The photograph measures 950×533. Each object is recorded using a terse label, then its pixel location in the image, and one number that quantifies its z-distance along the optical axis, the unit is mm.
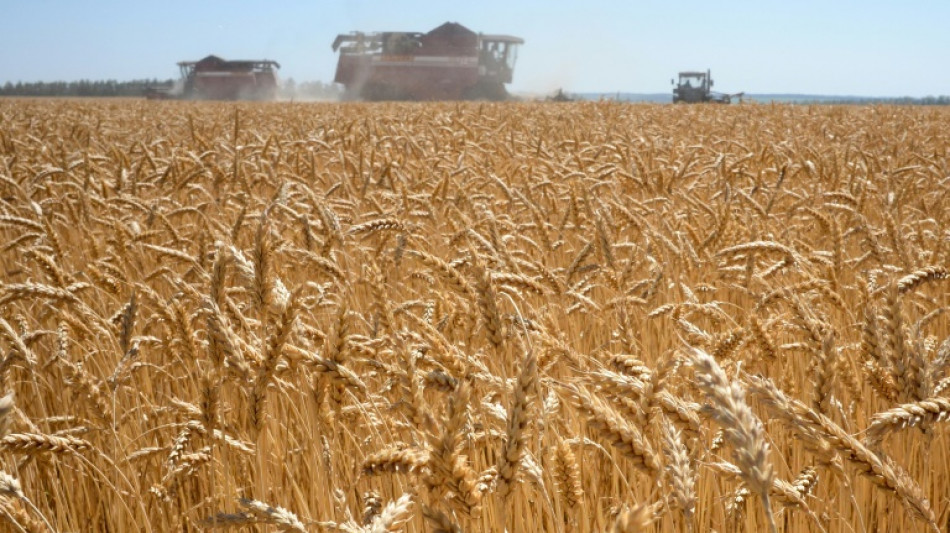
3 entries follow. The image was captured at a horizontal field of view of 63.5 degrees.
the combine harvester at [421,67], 39156
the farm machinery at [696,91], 33147
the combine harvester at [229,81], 41031
